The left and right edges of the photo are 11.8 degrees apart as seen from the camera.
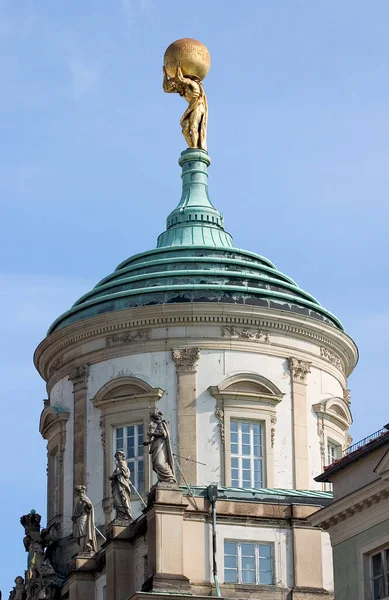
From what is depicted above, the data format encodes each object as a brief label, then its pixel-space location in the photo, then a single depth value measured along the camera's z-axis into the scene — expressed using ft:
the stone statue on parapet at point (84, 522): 190.49
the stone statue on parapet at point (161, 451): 177.27
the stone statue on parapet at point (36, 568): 194.80
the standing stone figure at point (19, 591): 203.00
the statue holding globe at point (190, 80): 220.23
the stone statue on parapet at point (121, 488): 184.24
